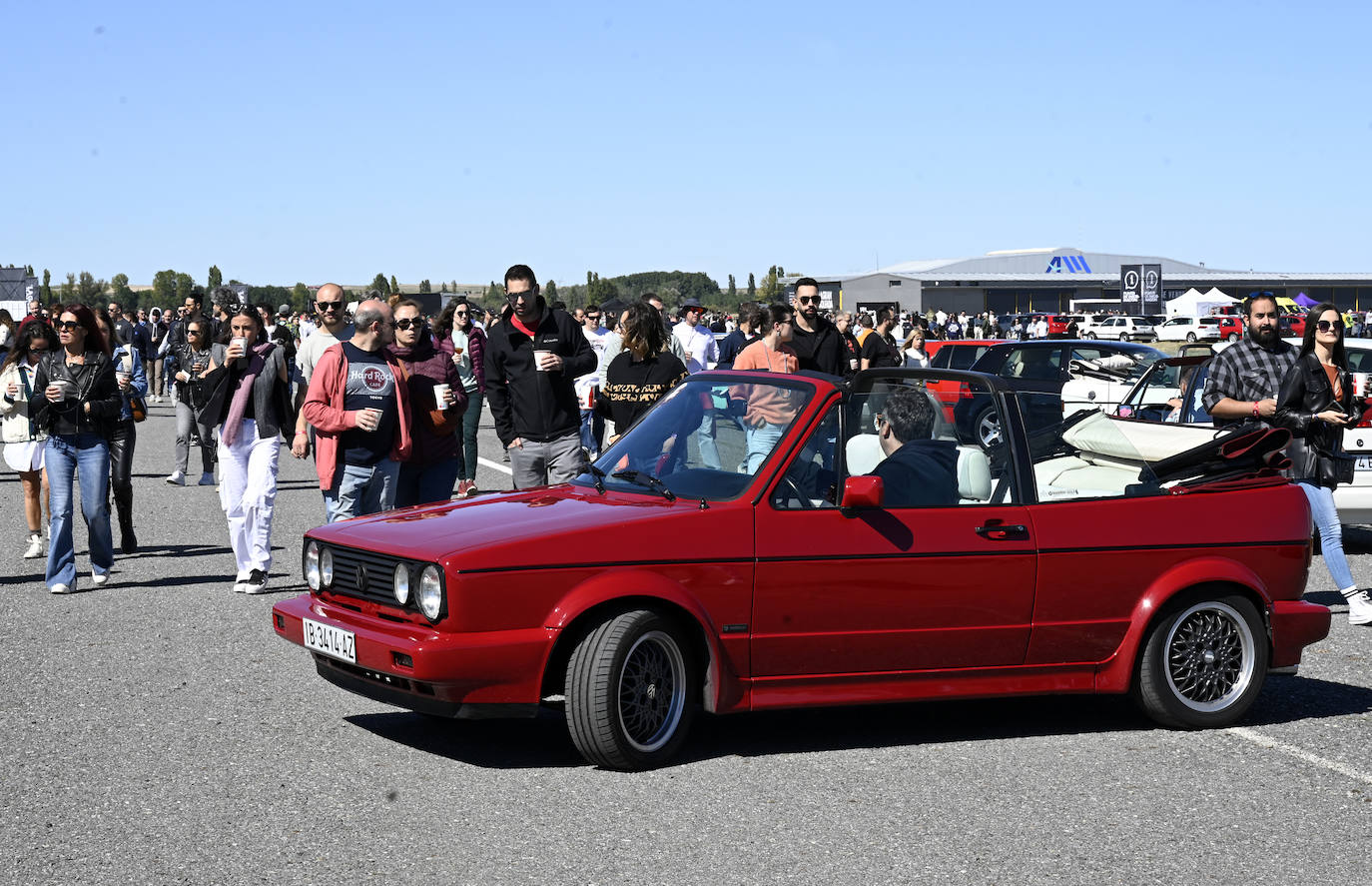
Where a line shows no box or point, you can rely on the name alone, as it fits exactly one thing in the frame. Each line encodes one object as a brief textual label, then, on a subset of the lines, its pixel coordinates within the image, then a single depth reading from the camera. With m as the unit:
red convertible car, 5.83
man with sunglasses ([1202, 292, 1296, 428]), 9.67
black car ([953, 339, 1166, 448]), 19.77
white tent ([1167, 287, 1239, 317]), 80.81
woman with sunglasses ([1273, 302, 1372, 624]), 9.28
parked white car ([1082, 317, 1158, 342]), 67.21
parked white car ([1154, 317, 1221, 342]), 62.52
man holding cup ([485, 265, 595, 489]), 9.73
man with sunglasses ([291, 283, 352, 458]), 10.16
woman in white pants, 10.22
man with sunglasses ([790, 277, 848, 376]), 12.16
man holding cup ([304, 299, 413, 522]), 8.95
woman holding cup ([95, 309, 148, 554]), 11.77
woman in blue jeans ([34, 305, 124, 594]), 10.16
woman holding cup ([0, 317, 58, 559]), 10.66
